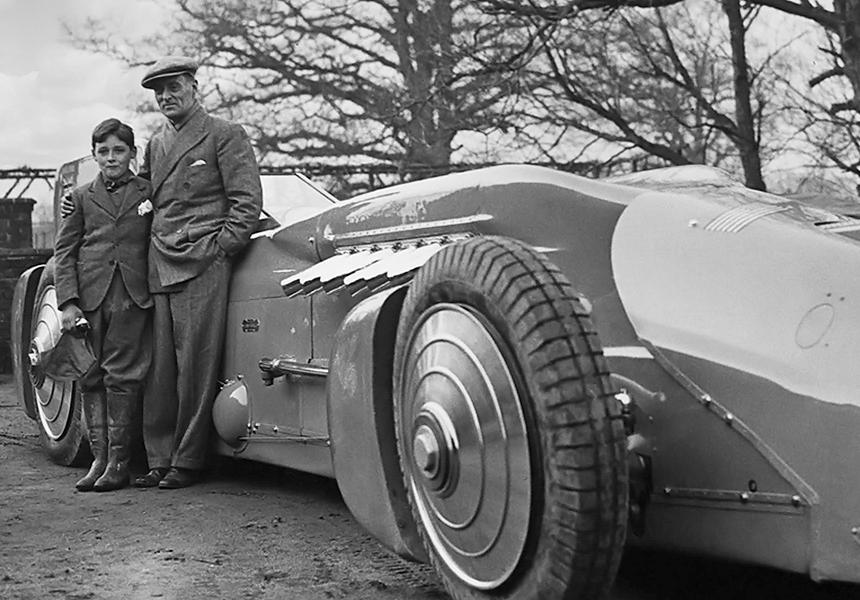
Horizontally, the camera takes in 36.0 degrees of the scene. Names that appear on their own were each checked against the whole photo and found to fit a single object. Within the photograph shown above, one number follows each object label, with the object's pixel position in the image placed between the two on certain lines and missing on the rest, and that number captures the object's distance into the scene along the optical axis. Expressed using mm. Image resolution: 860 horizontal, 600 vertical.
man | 5441
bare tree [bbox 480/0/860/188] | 12086
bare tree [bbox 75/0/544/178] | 20594
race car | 2742
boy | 5555
